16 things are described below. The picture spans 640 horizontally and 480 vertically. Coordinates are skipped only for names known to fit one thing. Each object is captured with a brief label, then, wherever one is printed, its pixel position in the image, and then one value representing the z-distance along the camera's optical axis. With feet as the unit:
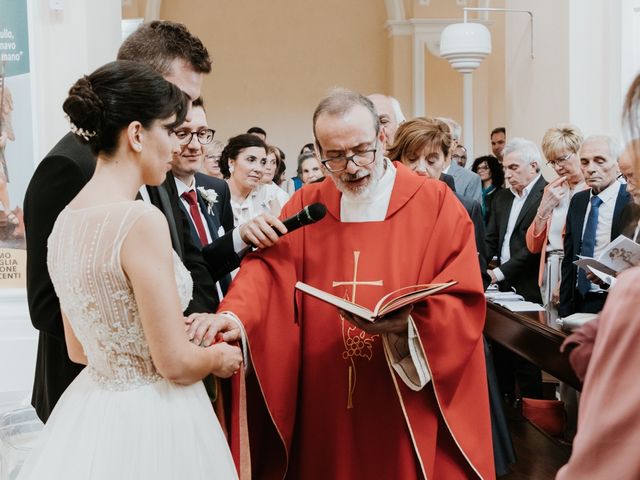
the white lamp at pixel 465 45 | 33.09
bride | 6.88
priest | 9.37
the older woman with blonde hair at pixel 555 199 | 19.69
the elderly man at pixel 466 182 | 20.68
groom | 7.77
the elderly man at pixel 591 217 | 16.47
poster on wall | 17.28
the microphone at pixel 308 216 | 9.07
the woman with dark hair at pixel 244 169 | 19.94
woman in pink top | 4.15
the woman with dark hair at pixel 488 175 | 30.55
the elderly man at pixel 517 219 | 20.39
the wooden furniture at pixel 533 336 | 13.76
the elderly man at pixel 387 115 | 17.19
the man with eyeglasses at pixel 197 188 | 12.32
